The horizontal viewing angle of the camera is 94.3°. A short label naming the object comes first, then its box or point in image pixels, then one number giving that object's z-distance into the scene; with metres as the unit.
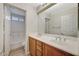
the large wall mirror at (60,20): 1.70
